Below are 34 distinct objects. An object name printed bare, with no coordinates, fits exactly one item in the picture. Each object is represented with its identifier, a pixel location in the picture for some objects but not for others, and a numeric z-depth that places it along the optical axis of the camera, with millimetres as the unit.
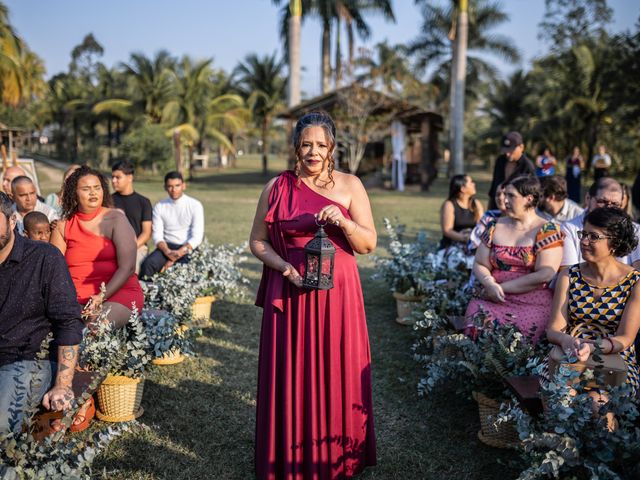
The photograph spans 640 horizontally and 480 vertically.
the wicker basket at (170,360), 5445
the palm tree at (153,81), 38594
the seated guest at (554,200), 6062
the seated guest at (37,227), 4781
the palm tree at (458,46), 25922
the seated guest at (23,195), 5781
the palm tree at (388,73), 28109
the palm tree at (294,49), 26500
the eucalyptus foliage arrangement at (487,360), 3867
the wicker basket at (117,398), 4258
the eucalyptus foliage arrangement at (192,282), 5637
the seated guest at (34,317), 2984
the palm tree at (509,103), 41981
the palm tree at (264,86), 45406
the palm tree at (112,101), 40438
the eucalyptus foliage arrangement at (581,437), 2652
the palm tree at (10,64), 24812
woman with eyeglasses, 3363
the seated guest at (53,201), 7032
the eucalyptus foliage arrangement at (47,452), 2455
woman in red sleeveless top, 4664
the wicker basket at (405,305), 6879
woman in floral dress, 4516
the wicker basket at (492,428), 3967
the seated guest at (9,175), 6793
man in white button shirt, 7250
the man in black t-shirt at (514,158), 7853
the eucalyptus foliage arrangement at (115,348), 4043
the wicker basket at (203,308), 6441
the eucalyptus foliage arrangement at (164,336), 4418
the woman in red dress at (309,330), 3305
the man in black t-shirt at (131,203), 6898
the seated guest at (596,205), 4539
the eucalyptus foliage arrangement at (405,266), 6984
